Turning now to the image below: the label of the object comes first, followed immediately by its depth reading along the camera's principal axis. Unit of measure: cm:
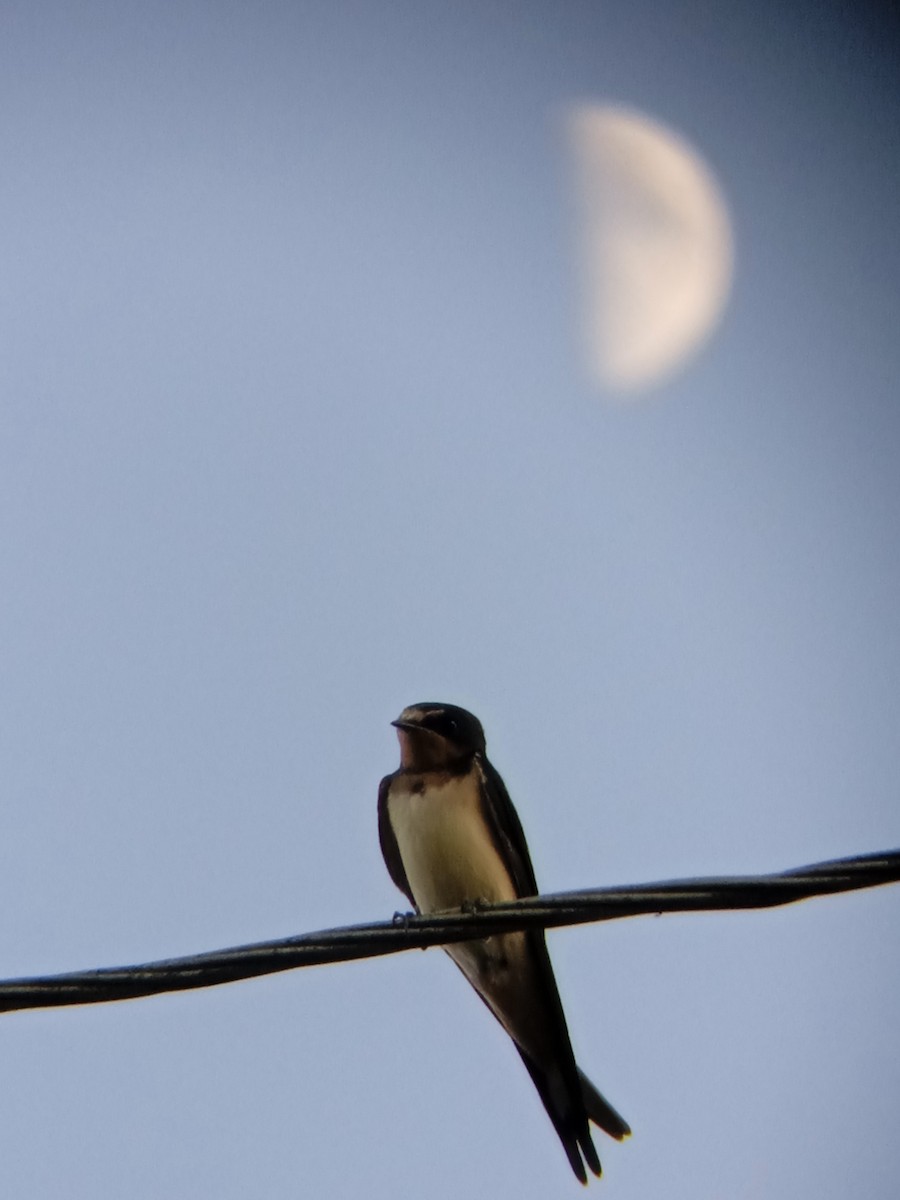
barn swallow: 889
